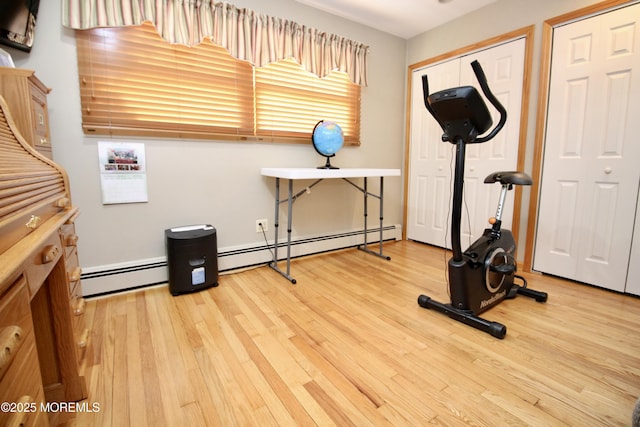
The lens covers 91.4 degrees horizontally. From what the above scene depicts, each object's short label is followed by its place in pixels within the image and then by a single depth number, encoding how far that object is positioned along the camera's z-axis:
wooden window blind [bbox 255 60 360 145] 2.69
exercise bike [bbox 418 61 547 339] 1.62
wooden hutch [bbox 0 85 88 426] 0.55
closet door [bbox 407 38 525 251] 2.69
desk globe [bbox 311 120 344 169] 2.75
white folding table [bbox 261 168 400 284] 2.28
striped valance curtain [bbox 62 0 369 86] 1.95
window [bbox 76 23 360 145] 2.05
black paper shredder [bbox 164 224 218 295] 2.15
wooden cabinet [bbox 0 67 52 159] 1.43
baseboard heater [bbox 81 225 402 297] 2.14
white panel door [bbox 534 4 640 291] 2.10
